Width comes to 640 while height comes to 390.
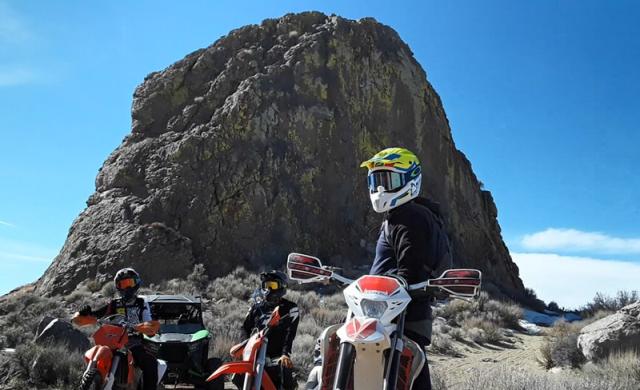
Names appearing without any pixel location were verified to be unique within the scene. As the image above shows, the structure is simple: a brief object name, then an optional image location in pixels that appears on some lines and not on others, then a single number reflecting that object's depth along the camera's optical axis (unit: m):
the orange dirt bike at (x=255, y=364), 5.30
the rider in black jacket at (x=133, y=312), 6.43
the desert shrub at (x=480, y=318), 14.19
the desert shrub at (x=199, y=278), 19.50
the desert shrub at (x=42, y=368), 7.68
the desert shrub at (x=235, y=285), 18.08
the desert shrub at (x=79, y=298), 17.16
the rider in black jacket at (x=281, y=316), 6.52
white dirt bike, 2.78
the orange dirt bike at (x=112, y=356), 5.65
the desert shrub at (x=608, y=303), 19.25
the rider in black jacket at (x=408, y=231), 3.37
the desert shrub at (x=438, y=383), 7.25
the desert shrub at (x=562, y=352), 9.77
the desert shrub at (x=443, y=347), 12.26
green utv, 8.29
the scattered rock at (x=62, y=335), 9.06
